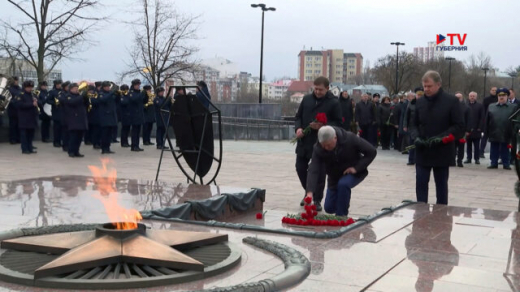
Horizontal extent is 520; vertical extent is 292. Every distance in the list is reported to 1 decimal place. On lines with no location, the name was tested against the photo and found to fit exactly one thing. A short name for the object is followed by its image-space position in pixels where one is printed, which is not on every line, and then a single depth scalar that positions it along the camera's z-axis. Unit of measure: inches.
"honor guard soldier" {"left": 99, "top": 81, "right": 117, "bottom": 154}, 648.4
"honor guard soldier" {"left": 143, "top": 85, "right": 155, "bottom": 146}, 736.3
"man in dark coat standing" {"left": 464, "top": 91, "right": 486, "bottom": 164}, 610.5
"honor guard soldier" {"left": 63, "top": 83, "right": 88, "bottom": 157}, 600.4
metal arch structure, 367.9
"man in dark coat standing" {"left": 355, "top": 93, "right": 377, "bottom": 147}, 818.8
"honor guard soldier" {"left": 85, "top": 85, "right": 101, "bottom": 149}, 673.5
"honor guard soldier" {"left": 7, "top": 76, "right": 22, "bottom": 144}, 676.1
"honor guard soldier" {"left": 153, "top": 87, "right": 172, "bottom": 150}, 728.6
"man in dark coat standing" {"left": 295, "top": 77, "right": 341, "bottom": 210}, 338.3
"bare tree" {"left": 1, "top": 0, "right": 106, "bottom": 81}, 900.0
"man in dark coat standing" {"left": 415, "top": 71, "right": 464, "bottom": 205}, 301.3
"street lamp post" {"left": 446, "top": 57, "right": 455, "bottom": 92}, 2082.2
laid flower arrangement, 250.5
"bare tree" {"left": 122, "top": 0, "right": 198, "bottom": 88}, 1116.5
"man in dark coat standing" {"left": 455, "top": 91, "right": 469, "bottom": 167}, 578.9
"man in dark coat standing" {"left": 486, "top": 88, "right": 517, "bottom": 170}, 563.8
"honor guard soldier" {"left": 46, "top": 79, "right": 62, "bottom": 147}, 696.4
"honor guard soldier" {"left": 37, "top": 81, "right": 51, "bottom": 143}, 718.5
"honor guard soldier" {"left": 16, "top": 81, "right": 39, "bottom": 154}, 629.6
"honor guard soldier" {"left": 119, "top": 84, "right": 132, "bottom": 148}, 698.8
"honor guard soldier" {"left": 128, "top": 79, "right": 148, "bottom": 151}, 692.1
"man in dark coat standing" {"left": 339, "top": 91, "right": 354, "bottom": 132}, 708.0
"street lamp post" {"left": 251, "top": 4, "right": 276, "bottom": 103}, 1273.4
